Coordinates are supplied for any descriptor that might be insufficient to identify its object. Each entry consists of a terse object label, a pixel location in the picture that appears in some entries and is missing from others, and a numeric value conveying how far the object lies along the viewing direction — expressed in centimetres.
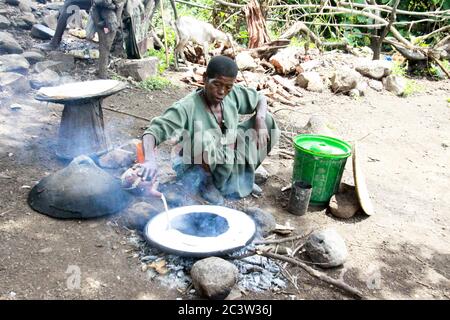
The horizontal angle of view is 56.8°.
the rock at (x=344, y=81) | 771
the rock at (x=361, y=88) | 780
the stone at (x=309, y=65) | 824
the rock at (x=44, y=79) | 582
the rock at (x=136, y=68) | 664
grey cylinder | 364
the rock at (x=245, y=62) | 809
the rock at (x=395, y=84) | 811
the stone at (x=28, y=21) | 800
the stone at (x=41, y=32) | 766
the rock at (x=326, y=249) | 298
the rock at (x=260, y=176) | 421
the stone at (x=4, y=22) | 751
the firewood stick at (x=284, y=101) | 699
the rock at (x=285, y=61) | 827
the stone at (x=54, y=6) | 943
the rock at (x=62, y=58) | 666
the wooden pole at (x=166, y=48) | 760
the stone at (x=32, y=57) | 644
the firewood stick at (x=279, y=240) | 309
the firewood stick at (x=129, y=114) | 526
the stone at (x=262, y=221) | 328
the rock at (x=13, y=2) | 859
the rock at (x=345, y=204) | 373
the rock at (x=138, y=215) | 314
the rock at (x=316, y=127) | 550
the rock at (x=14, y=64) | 587
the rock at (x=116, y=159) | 397
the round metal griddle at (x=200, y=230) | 274
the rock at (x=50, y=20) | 829
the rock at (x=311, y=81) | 777
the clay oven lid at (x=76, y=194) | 320
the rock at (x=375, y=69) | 840
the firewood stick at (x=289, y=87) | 752
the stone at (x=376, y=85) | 815
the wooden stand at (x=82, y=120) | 404
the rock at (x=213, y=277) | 251
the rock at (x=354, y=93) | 770
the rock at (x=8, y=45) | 648
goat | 772
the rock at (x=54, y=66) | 616
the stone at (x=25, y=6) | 857
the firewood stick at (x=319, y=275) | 271
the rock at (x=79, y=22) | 882
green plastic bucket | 366
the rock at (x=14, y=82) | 541
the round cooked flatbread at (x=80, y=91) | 383
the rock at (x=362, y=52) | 1003
